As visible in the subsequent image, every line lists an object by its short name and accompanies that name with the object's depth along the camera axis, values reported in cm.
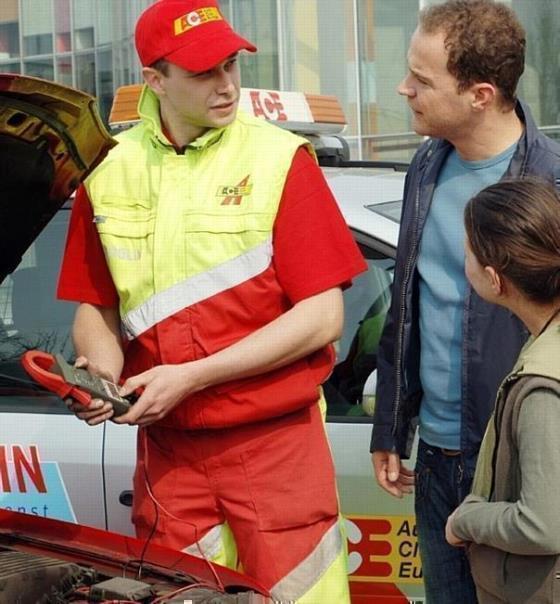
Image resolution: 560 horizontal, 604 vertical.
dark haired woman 369
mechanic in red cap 464
